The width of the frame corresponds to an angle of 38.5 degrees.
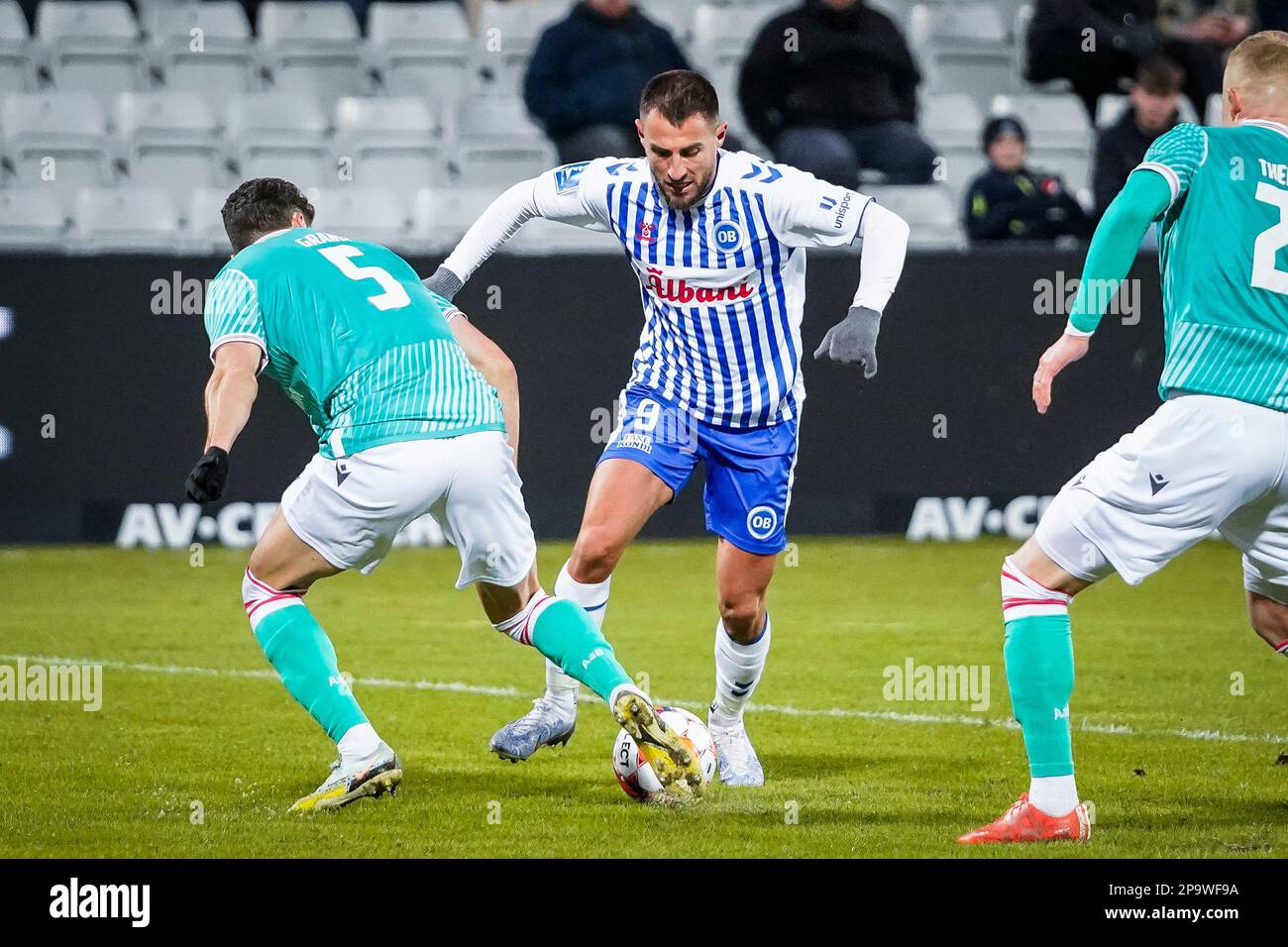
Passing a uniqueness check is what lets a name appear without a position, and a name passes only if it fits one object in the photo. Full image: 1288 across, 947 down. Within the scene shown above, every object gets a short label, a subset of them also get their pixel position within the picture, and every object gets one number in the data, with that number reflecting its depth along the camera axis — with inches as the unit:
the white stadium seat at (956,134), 536.1
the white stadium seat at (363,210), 489.7
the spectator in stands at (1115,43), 548.7
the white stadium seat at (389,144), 524.7
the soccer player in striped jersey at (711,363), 238.7
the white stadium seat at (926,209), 496.7
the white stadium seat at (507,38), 565.9
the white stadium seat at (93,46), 553.0
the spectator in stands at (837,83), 501.7
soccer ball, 221.1
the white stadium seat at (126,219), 480.7
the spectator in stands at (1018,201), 476.7
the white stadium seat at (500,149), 518.0
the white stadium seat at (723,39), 559.5
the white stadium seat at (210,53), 556.7
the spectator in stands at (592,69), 497.4
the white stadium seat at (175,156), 521.7
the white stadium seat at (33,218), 484.7
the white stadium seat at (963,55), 578.6
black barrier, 438.6
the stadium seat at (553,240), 493.0
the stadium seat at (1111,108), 537.3
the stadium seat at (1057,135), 541.3
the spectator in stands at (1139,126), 487.5
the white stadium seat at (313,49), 561.6
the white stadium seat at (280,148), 517.7
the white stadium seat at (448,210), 485.7
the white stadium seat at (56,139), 516.1
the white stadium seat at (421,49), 563.8
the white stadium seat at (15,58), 546.3
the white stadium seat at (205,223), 480.3
